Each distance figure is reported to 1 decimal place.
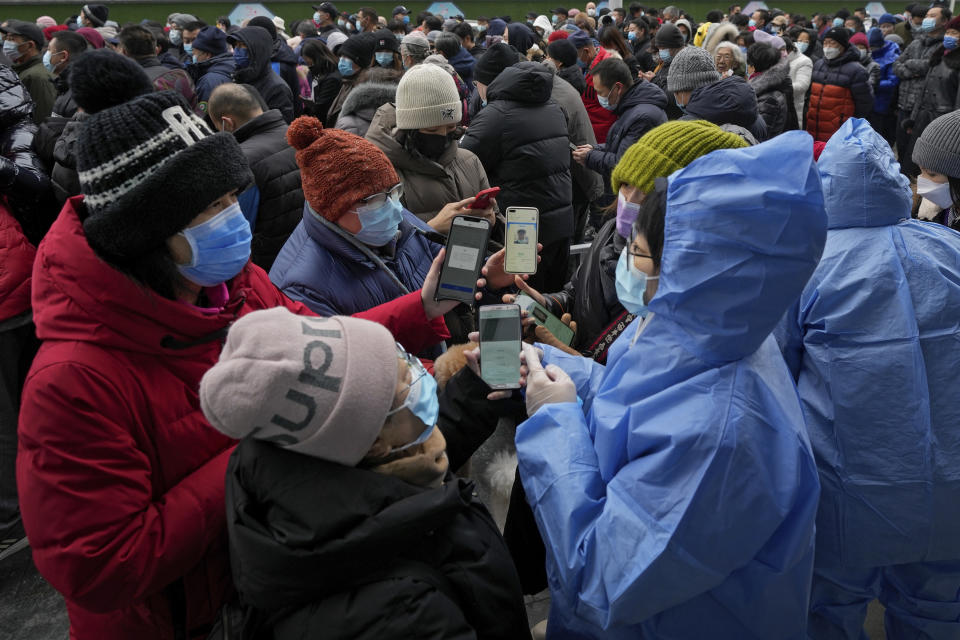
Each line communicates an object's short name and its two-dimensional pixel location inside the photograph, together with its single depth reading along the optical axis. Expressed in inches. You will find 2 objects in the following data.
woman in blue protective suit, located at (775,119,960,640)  77.6
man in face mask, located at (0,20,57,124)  239.6
